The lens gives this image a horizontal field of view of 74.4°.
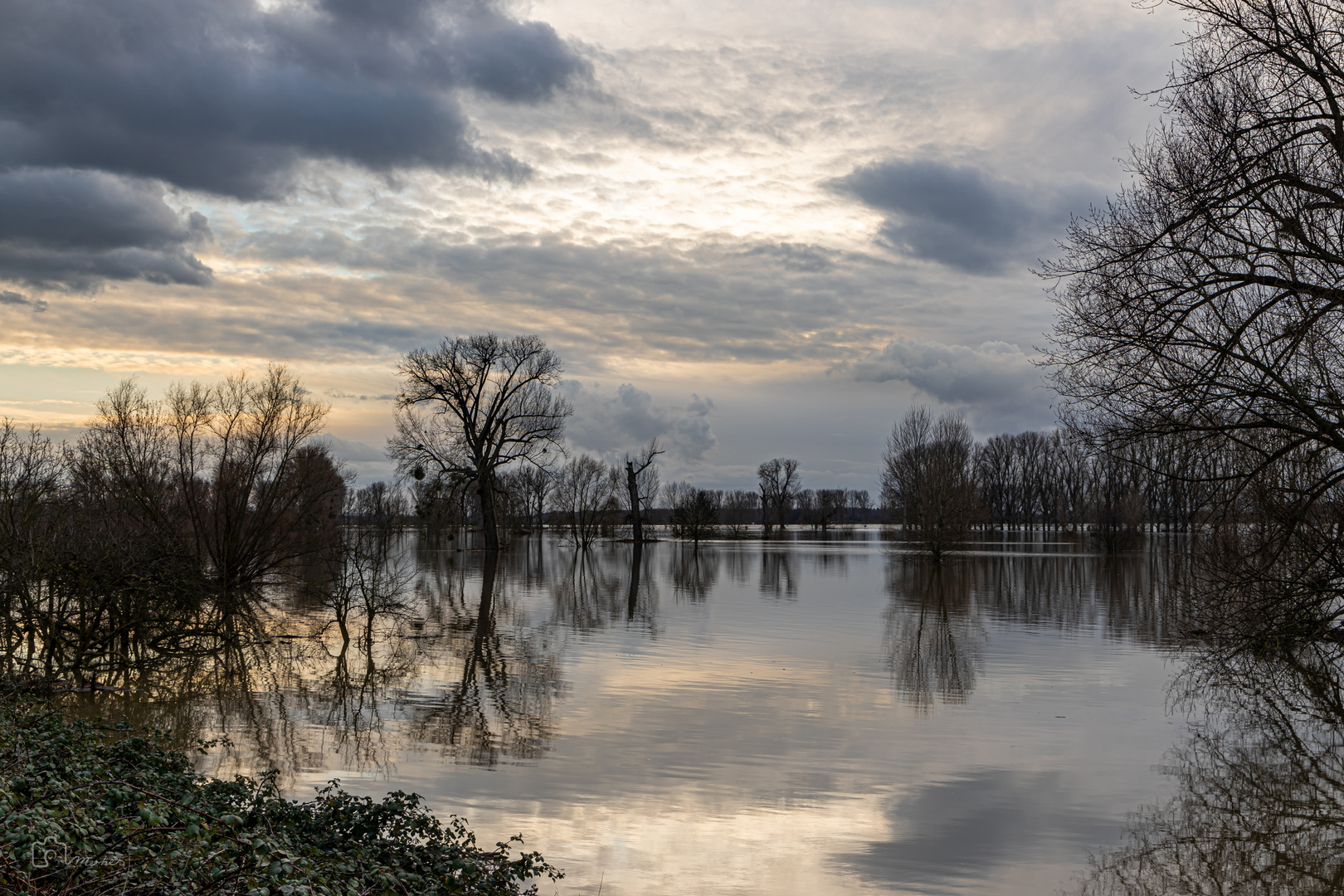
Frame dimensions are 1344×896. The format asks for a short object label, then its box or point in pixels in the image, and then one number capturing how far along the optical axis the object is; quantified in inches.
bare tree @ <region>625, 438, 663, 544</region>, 2667.3
